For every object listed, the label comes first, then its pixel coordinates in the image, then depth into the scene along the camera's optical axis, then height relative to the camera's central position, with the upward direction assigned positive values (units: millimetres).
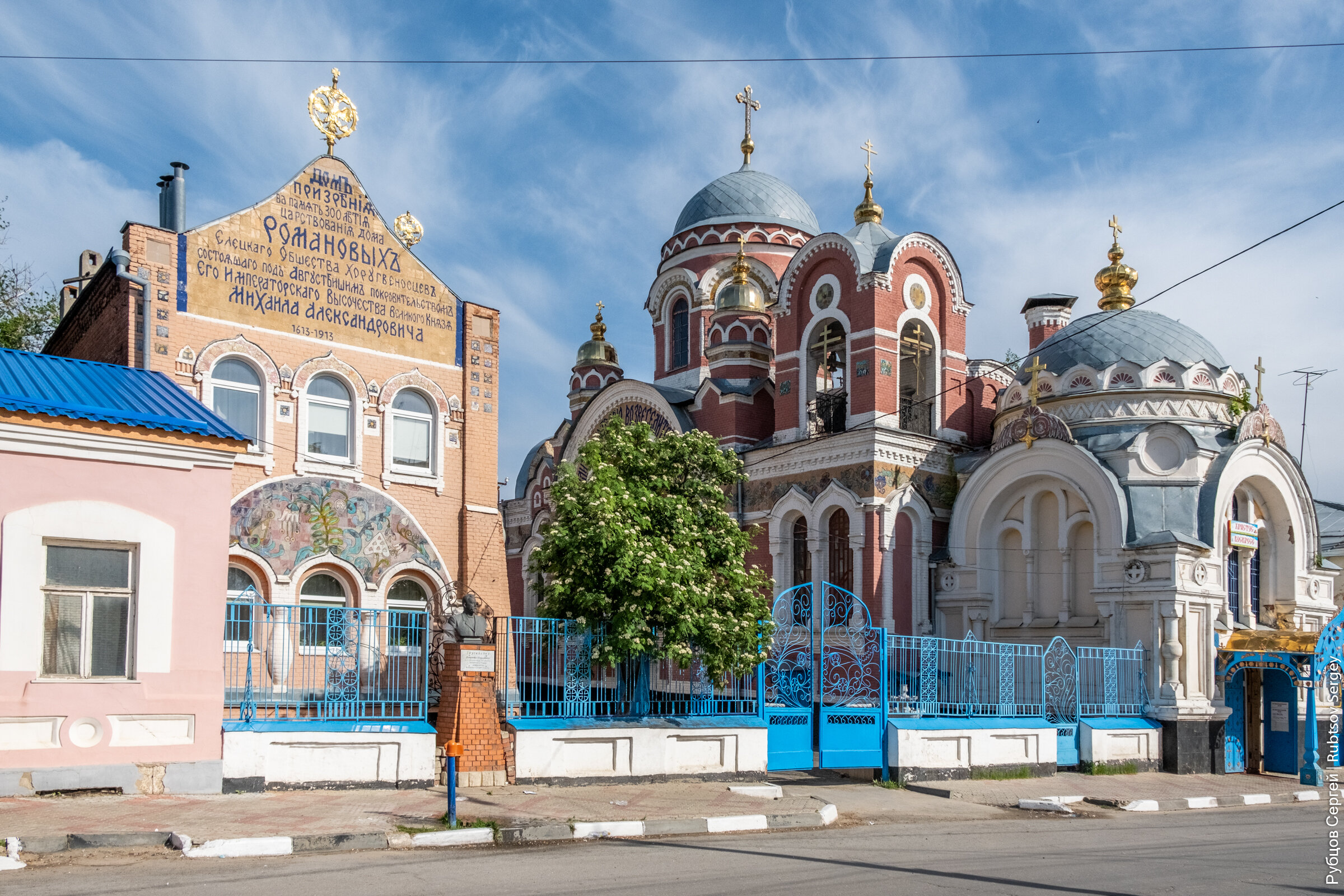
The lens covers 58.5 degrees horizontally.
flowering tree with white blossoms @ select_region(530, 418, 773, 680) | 13281 +105
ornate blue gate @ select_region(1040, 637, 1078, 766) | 16750 -1747
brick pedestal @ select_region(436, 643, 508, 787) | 11961 -1476
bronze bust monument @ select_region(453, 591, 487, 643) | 12141 -522
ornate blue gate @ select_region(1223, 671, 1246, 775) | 18875 -2388
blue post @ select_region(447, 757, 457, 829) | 9516 -1738
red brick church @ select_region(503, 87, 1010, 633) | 21703 +3451
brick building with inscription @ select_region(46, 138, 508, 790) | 15102 +2617
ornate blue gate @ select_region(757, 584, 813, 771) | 14297 -1586
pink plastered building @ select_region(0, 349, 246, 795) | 10336 -178
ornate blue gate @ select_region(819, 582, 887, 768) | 14414 -1700
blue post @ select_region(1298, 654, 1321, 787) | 17109 -2598
